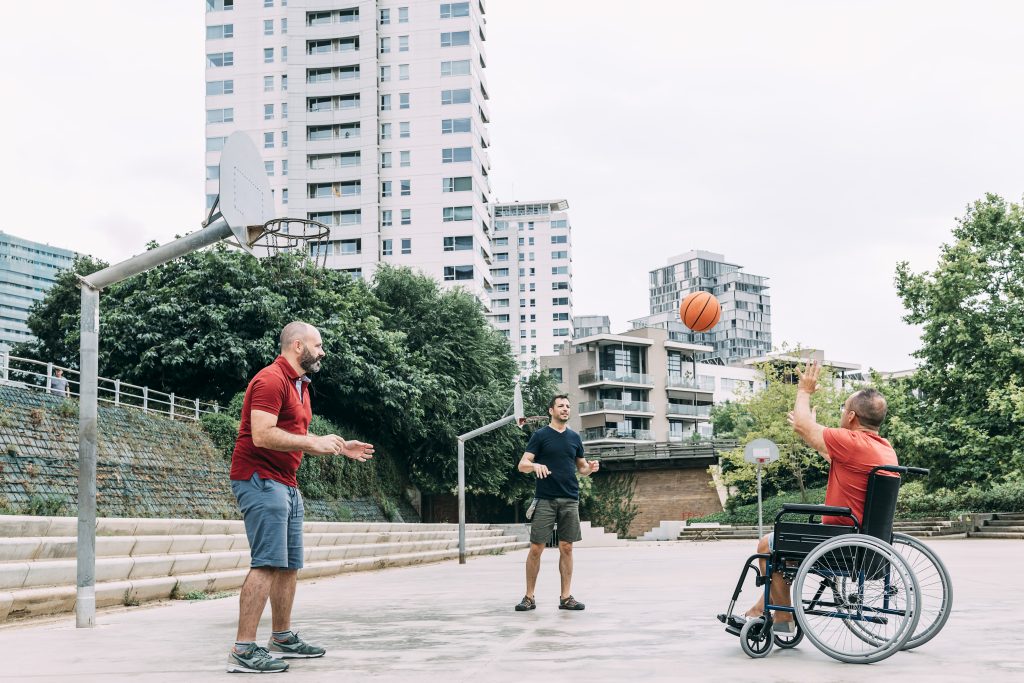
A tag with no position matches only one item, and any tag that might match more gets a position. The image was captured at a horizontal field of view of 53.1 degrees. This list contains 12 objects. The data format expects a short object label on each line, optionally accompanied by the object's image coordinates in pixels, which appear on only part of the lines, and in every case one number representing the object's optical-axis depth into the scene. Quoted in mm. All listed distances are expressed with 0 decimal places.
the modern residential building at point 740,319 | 186750
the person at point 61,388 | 19656
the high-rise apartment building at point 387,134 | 75062
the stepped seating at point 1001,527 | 31656
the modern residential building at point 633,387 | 81750
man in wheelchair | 5848
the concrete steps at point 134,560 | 9211
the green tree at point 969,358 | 33812
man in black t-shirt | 9188
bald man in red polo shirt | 5641
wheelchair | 5496
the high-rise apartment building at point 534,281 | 130125
